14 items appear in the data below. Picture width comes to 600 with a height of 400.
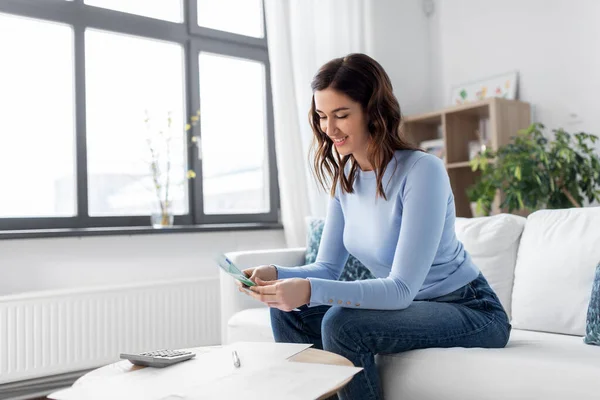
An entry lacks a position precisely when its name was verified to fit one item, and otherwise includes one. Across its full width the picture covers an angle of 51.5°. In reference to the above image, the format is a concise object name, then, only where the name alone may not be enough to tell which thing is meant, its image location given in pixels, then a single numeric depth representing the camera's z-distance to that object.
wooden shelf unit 3.10
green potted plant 2.67
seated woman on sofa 1.25
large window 2.75
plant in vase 2.98
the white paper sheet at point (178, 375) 0.98
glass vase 2.90
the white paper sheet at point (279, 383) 0.93
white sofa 1.27
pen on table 1.12
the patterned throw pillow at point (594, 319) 1.51
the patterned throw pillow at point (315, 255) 2.21
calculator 1.17
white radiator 2.36
